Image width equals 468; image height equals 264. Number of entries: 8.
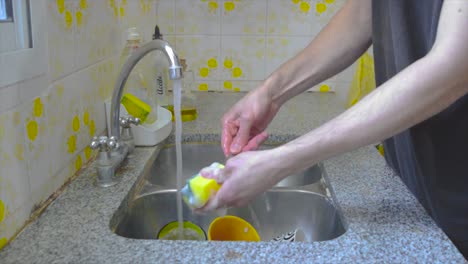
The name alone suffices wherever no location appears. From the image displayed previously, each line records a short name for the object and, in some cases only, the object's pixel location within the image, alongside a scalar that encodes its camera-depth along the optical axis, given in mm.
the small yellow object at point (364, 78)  1558
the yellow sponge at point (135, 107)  1100
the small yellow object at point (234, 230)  863
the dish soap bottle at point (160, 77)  1282
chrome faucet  819
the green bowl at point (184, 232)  964
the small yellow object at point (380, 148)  1201
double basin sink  888
